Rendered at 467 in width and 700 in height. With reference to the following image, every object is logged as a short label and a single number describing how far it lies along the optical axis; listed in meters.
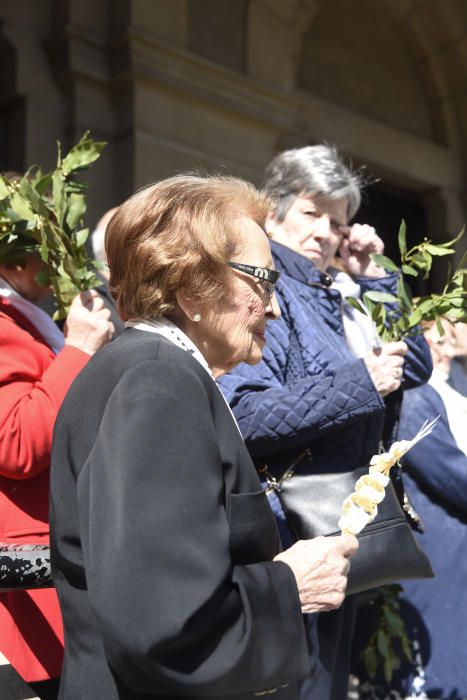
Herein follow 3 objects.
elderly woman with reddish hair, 1.41
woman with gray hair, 2.53
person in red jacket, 2.25
